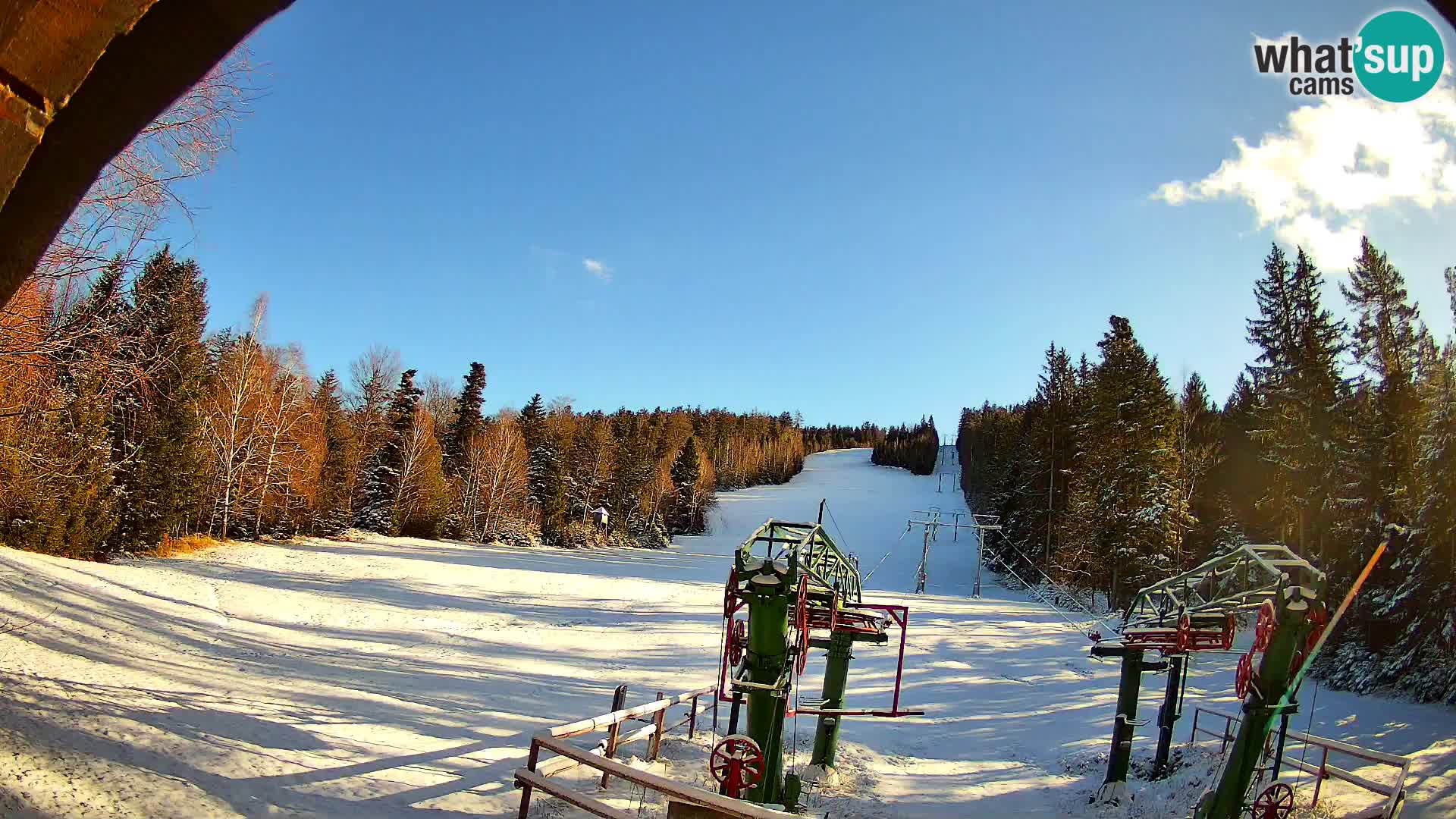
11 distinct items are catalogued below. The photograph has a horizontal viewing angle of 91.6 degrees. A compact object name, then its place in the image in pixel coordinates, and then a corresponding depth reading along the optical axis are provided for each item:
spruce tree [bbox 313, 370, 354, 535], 42.56
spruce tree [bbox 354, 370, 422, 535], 47.28
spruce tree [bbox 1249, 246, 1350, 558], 25.56
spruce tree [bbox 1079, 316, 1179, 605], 30.42
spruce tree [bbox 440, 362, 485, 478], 58.34
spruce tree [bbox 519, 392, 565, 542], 56.94
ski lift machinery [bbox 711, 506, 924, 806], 9.95
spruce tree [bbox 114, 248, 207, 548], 25.62
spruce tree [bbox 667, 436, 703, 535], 71.31
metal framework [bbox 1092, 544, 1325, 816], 10.84
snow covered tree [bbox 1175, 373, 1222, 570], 33.41
